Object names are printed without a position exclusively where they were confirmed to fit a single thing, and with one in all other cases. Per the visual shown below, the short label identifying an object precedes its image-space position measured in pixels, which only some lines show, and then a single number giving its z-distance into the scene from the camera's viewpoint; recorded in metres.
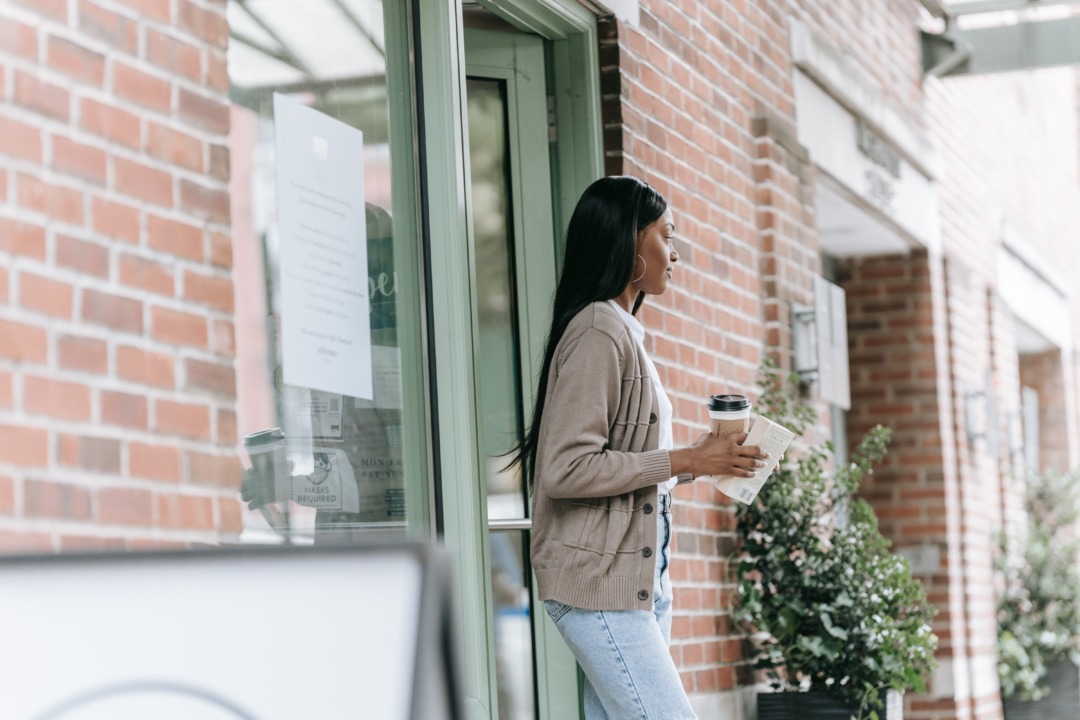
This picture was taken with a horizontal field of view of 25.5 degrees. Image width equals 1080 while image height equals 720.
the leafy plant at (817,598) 8.25
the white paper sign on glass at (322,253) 4.75
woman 4.76
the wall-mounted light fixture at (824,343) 9.63
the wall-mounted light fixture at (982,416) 13.74
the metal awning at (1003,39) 13.80
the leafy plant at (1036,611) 14.06
